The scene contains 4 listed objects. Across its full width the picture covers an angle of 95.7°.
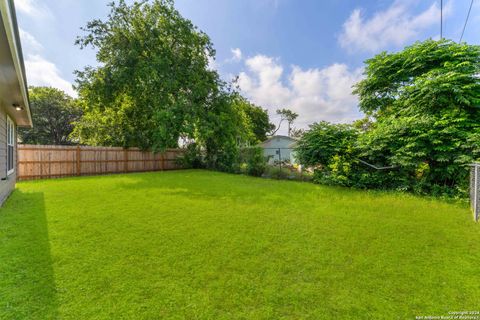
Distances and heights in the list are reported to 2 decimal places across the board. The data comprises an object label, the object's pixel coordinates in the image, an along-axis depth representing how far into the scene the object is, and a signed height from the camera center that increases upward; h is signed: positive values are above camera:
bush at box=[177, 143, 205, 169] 15.68 -0.05
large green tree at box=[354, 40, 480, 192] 6.35 +1.10
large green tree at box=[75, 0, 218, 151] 12.26 +4.81
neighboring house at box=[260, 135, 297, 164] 23.39 +1.58
